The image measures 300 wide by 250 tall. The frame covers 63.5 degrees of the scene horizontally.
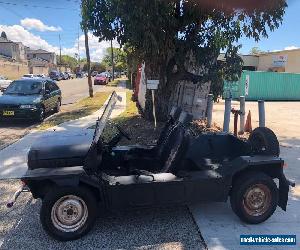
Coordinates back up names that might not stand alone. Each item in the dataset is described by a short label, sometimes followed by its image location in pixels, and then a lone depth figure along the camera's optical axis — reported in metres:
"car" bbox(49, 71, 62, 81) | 40.61
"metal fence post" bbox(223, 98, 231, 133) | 6.57
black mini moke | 2.79
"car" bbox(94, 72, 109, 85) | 29.87
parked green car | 8.31
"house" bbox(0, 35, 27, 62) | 55.95
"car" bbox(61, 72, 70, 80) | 45.15
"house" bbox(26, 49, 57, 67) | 77.82
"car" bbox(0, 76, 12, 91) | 21.62
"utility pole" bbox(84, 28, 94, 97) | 14.92
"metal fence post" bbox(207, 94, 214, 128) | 7.60
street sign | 6.19
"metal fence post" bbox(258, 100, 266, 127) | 6.28
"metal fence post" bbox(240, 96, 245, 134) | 7.04
